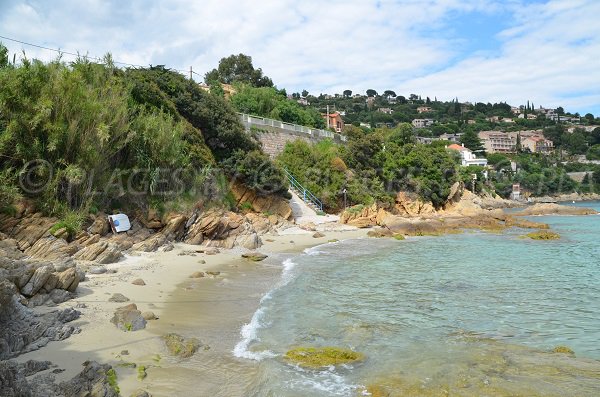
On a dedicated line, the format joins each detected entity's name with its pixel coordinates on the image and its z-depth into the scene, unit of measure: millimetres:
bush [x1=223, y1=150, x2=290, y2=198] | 24750
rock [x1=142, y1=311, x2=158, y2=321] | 8188
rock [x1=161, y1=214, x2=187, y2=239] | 17016
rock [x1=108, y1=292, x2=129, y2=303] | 8947
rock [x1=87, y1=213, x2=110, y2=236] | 14203
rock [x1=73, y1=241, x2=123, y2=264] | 12164
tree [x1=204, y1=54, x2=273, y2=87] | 58062
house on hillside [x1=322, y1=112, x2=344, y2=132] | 72562
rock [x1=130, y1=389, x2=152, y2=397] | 5146
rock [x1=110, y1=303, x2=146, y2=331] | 7518
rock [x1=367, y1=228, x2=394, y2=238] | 24625
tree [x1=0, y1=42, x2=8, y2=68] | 14797
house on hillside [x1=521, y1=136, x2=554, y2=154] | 137750
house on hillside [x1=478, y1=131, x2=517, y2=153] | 132725
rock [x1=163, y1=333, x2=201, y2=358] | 6652
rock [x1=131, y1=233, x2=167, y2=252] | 14786
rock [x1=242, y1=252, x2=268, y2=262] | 15719
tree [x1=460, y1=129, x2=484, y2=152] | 115625
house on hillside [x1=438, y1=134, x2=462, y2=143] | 136500
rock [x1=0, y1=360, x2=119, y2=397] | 4176
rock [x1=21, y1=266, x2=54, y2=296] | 8055
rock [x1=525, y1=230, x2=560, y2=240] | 24172
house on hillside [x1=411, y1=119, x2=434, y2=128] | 173250
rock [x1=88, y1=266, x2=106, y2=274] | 11024
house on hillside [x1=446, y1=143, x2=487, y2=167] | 97619
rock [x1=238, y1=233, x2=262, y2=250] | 18094
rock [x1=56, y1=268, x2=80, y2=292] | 8820
